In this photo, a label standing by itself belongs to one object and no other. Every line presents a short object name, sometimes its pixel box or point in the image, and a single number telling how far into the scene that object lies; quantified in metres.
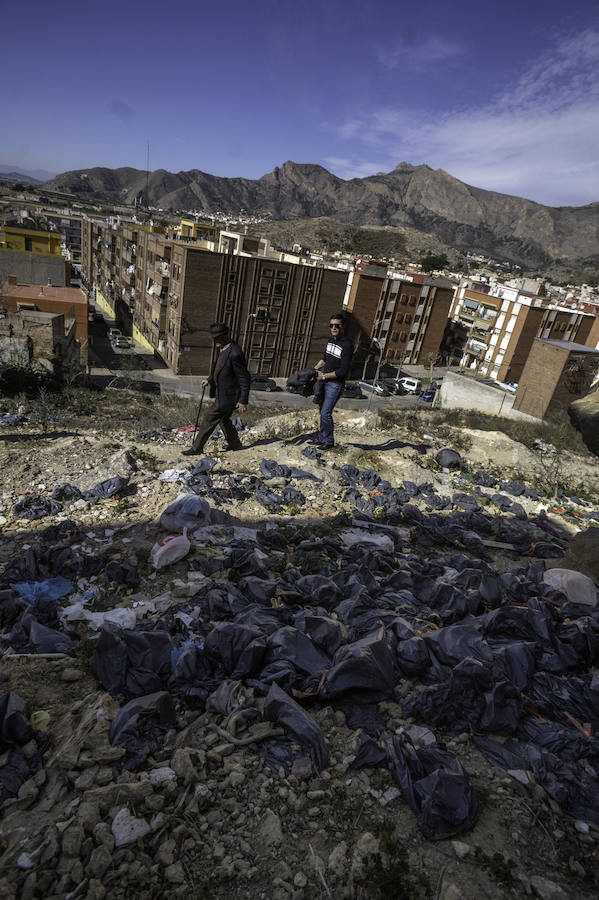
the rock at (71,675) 2.80
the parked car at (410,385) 38.22
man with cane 6.39
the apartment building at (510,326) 43.97
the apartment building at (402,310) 41.60
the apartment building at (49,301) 22.86
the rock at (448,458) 8.10
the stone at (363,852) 1.86
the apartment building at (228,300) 30.89
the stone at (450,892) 1.75
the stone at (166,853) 1.81
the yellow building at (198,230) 61.38
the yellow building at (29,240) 40.34
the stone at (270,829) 1.97
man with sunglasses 6.96
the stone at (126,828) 1.84
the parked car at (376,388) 35.03
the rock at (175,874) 1.76
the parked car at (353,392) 34.59
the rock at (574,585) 4.27
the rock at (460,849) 1.93
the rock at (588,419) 4.57
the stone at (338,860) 1.86
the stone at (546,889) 1.80
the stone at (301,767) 2.26
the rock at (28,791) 2.00
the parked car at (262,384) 33.75
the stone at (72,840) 1.76
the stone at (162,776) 2.11
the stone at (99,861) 1.72
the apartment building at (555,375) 20.95
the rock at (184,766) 2.14
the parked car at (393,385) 37.92
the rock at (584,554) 4.84
